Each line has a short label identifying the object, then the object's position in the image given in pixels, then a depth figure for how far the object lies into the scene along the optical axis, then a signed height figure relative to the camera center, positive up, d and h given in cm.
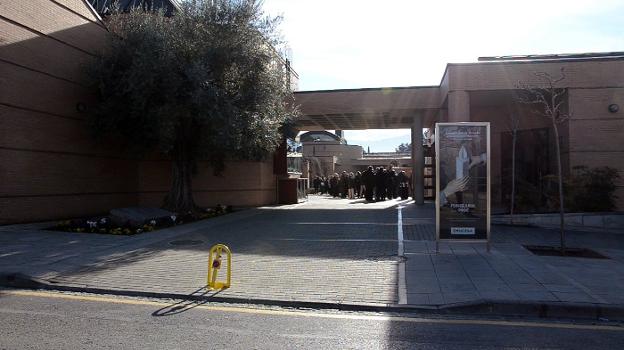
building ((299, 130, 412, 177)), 5035 +308
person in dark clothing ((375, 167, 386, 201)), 2531 -4
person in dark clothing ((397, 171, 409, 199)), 2781 -7
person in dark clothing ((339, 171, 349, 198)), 3082 -9
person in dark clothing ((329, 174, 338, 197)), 3253 -12
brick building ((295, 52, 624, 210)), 1527 +282
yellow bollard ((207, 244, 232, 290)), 727 -120
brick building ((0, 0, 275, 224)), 1374 +174
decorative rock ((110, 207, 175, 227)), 1365 -80
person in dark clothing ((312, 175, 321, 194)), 3834 -9
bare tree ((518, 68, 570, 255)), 1533 +276
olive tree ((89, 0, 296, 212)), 1427 +290
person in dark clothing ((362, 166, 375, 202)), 2505 +6
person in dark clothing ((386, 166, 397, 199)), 2592 +1
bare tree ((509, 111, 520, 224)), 1442 -32
